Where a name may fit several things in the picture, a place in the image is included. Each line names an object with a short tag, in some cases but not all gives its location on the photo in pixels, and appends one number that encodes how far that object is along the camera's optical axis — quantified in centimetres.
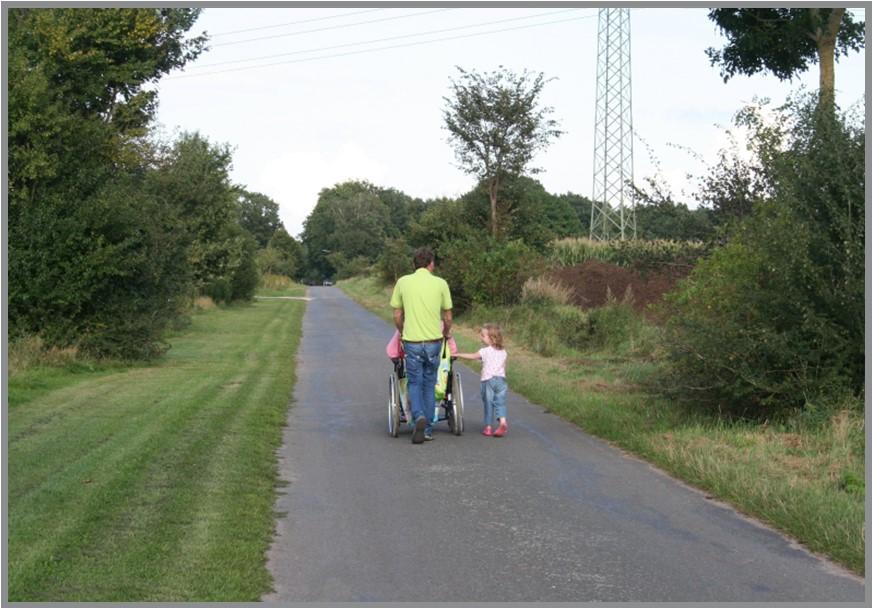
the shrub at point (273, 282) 9490
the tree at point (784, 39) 1606
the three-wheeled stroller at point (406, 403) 1195
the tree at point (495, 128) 4138
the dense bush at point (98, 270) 1994
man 1160
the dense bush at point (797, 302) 1112
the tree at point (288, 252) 12924
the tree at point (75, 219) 1998
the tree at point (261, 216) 15275
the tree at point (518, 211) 4178
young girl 1212
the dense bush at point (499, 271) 3434
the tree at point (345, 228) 14388
